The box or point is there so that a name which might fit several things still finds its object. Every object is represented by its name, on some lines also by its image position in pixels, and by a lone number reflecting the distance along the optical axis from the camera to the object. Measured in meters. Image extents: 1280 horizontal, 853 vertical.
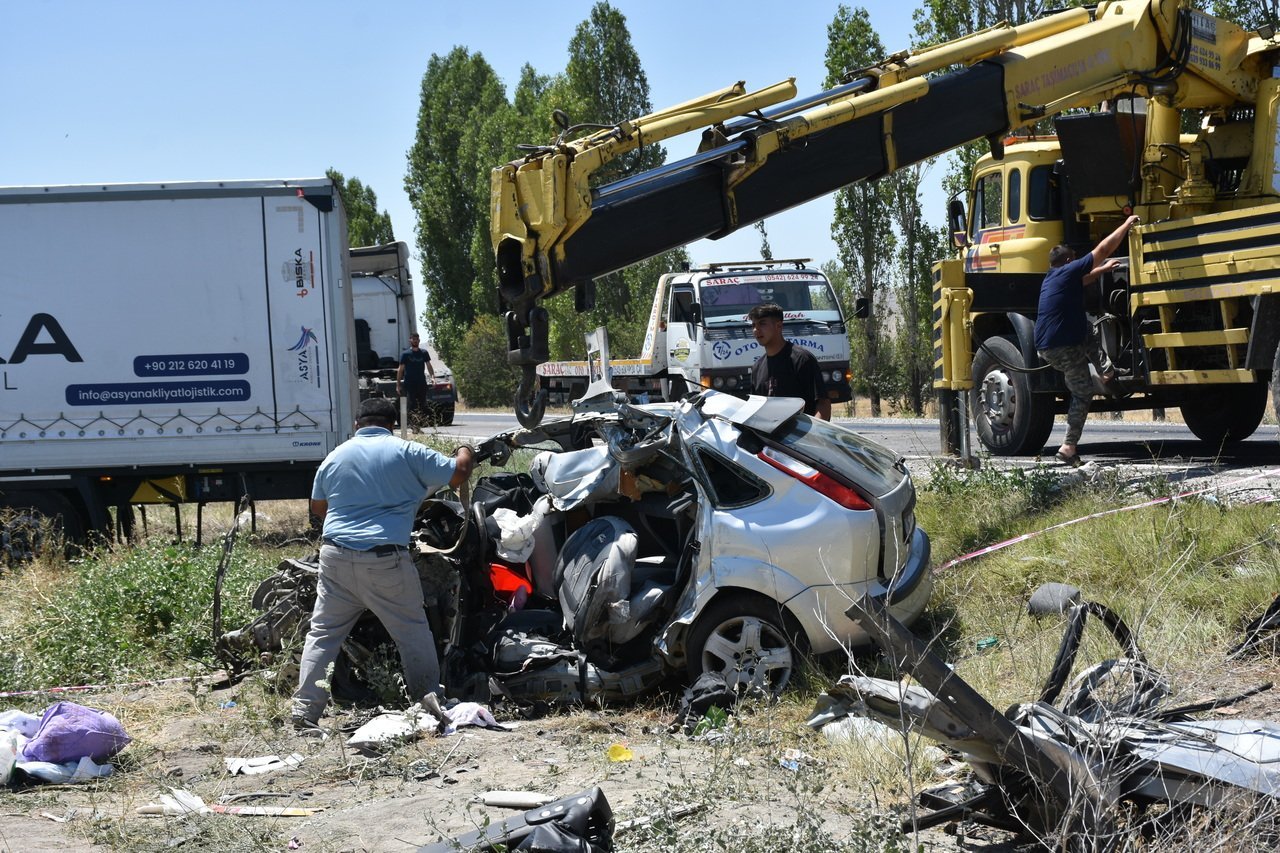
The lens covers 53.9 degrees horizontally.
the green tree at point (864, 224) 29.94
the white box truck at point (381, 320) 21.75
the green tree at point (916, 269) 29.62
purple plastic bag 5.81
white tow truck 18.02
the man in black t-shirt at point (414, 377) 20.70
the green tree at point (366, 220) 54.75
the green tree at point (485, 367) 41.41
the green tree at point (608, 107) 35.28
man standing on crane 10.45
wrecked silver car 6.23
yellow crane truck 8.34
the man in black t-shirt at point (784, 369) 8.36
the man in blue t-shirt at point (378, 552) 6.48
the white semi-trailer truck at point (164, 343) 11.57
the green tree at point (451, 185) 45.16
